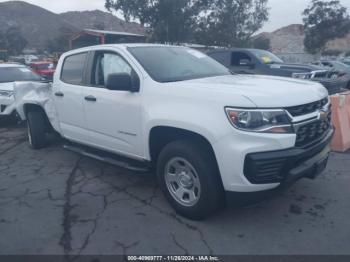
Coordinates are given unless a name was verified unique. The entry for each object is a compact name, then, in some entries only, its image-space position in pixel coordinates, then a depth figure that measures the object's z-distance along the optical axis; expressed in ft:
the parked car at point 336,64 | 59.14
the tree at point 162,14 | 81.41
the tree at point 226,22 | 92.73
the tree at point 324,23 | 125.18
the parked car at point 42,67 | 67.67
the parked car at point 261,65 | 29.94
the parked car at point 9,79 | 27.37
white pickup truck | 9.80
